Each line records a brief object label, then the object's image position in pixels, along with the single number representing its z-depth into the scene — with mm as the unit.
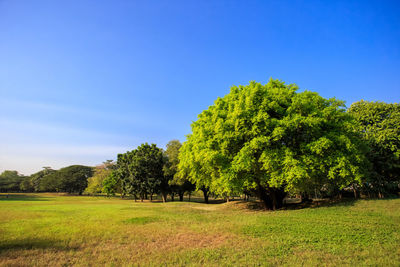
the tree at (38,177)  111925
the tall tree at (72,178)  97125
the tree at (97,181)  79500
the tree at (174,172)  48250
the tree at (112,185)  65862
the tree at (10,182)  110000
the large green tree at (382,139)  23953
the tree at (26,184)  113688
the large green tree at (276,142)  18734
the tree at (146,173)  51719
